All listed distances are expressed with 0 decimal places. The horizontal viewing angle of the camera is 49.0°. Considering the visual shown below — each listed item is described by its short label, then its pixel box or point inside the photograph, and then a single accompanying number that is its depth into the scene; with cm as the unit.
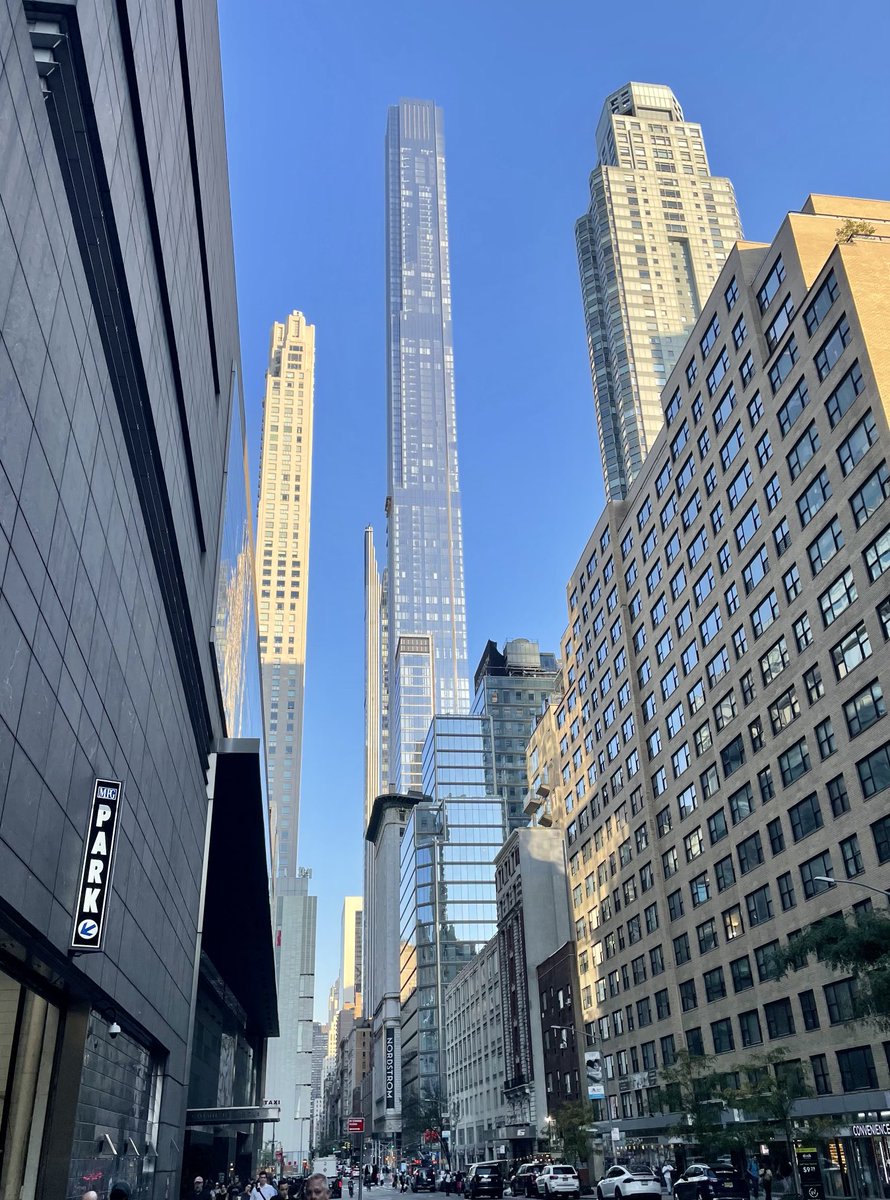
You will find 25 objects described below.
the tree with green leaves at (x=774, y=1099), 3903
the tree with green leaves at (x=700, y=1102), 4338
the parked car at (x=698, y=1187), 3638
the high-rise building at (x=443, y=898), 15312
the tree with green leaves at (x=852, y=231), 4850
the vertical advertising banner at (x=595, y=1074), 6494
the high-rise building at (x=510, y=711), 16550
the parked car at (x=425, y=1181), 7962
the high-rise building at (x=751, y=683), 4503
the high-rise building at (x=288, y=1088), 16212
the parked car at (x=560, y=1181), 5138
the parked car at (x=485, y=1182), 5291
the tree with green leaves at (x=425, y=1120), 13438
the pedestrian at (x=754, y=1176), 4409
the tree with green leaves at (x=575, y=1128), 6875
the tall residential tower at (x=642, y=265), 17212
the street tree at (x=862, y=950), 2748
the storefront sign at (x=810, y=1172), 3472
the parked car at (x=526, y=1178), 6031
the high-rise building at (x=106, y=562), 1438
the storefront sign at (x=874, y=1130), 3900
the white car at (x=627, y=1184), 4153
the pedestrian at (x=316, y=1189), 871
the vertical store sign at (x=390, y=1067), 15238
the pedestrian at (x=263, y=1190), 2220
